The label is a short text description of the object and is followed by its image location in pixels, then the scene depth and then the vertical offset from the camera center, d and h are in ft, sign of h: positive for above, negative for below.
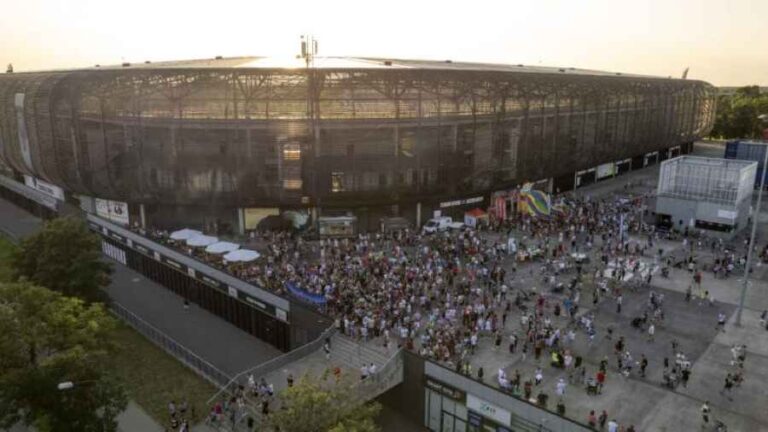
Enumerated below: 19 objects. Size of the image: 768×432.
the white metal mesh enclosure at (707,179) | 168.96 -24.83
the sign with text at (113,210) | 175.42 -36.05
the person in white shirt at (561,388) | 78.33 -40.61
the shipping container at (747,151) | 252.83 -23.33
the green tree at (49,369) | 66.54 -33.65
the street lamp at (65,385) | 58.80 -30.45
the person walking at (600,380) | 80.64 -40.84
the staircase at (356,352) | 88.53 -41.31
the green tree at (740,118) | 415.85 -13.45
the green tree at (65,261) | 111.65 -33.40
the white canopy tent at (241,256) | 122.21 -34.93
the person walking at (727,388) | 80.94 -42.06
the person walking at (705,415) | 73.46 -41.69
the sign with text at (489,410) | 75.46 -42.98
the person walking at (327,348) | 92.43 -41.70
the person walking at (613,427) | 69.21 -40.66
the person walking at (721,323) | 103.03 -41.58
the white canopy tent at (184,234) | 140.87 -34.74
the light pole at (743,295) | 104.53 -36.77
